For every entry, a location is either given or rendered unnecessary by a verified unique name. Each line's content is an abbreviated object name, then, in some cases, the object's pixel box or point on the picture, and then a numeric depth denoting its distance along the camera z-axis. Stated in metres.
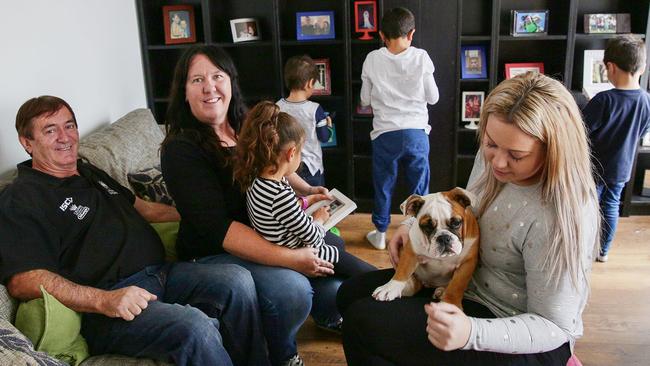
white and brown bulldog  1.44
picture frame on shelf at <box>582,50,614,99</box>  3.64
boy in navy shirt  2.83
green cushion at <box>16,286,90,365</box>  1.51
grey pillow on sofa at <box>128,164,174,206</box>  2.34
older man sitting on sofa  1.59
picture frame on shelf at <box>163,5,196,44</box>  3.81
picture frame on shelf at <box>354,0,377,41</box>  3.61
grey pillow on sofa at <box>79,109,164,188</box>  2.40
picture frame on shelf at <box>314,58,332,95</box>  3.77
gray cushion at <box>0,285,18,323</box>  1.52
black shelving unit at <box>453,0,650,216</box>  3.50
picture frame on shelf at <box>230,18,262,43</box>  3.74
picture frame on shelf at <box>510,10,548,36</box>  3.62
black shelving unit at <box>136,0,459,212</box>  3.51
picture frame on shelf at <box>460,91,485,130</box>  3.78
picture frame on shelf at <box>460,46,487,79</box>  3.74
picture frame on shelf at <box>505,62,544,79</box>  3.76
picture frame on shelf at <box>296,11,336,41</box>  3.71
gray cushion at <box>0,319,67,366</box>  1.23
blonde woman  1.24
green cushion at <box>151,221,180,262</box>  2.16
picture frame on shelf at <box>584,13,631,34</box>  3.56
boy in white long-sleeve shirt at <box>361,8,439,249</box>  3.14
